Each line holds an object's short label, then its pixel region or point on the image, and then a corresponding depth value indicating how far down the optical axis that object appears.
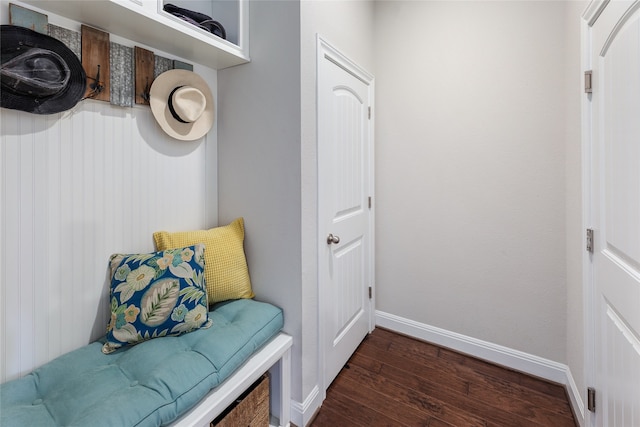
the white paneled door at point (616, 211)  0.91
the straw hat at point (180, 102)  1.38
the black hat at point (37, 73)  0.94
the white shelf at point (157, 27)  1.06
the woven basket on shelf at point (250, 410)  1.11
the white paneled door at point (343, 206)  1.57
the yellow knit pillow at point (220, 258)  1.40
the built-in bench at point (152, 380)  0.83
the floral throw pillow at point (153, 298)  1.13
